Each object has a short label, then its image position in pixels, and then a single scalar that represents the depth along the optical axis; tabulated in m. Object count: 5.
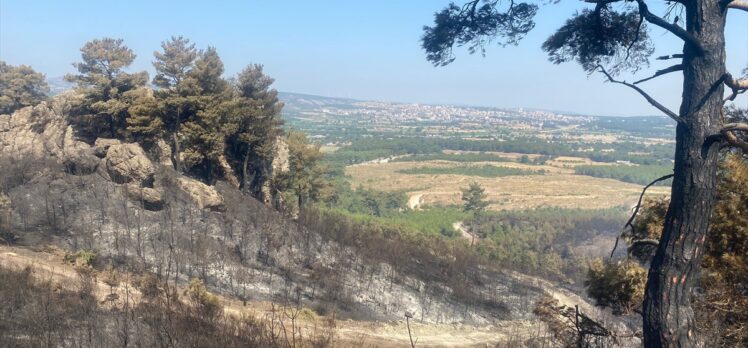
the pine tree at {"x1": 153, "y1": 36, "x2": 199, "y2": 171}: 22.72
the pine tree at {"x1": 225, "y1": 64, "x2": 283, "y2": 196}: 24.80
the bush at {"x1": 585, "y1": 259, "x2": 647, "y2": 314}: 8.62
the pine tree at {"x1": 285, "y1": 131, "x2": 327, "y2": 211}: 31.29
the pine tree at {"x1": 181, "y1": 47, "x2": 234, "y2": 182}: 22.66
